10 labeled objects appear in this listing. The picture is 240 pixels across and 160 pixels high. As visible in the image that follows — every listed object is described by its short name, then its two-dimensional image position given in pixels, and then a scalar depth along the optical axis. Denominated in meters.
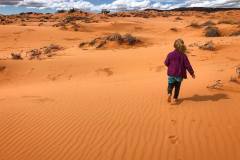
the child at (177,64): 4.09
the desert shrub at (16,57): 8.41
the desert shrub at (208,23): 17.46
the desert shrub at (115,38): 10.87
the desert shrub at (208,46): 8.49
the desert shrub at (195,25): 16.87
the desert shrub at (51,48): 10.10
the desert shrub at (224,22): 18.88
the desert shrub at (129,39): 10.86
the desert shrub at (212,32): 12.65
